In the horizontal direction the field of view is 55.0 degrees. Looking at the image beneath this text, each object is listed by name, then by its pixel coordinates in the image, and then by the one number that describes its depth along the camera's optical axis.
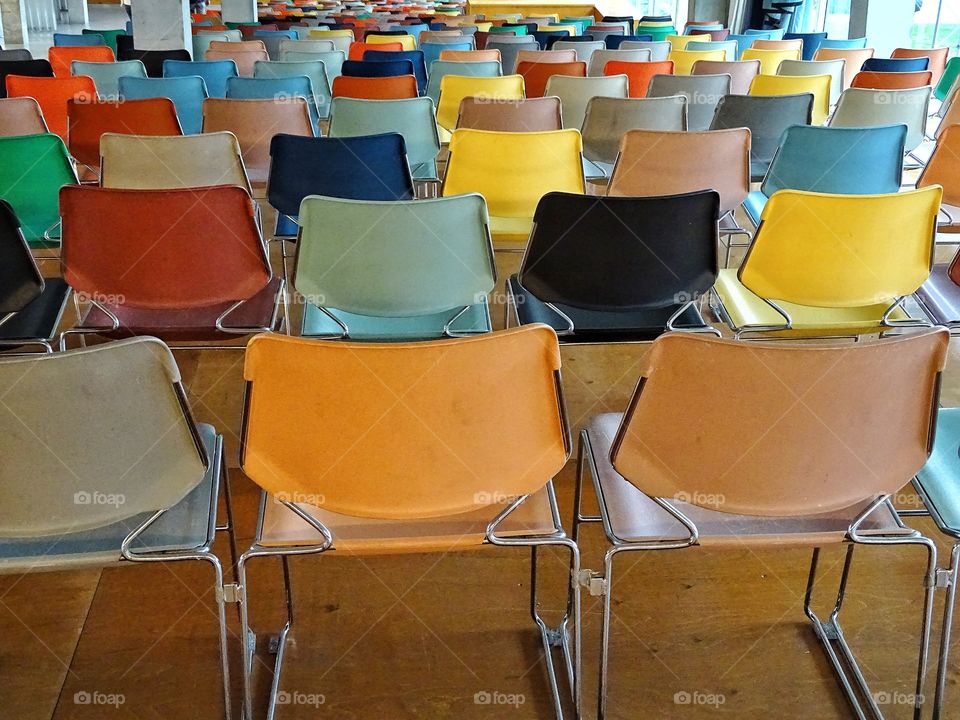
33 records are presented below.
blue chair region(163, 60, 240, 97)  6.64
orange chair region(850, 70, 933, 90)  6.16
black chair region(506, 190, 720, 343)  2.75
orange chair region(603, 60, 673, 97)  6.79
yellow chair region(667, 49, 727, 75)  7.83
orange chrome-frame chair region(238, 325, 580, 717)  1.72
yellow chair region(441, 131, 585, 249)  3.67
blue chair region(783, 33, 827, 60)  9.26
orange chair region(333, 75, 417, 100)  5.83
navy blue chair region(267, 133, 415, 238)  3.65
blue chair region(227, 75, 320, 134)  5.70
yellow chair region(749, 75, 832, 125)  5.79
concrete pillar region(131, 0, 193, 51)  10.05
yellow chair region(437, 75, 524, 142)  5.71
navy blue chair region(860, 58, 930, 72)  7.05
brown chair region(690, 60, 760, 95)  6.66
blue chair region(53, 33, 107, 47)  9.11
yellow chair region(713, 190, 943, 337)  2.80
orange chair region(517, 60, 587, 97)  6.79
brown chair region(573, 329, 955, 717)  1.73
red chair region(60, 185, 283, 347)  2.76
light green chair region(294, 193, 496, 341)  2.75
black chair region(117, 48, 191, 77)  7.65
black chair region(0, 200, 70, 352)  2.82
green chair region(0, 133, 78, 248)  3.45
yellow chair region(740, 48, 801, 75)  7.83
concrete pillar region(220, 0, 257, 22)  15.77
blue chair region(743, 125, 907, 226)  3.80
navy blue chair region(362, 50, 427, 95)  7.37
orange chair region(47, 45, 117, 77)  7.56
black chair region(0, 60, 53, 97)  6.57
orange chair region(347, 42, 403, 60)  8.38
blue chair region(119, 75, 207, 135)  5.59
